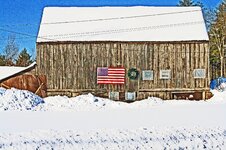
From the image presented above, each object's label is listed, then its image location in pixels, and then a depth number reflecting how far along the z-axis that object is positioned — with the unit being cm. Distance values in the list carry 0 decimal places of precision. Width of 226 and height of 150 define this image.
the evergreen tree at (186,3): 6438
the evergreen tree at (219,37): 5109
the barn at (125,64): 2989
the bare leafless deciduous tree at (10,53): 7044
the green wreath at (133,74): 2995
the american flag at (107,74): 2992
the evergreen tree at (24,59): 6941
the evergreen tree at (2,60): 7044
